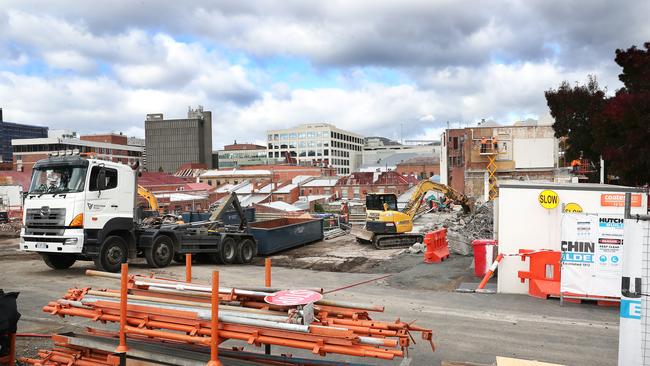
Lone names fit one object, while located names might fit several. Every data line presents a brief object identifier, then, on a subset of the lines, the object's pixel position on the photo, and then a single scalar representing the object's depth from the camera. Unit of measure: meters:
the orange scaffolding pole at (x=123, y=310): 5.85
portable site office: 12.45
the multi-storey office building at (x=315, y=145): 160.12
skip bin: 20.98
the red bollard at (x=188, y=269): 7.92
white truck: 13.83
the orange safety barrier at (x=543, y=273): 12.05
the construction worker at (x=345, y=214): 34.47
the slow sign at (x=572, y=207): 12.53
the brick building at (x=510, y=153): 51.59
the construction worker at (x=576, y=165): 32.00
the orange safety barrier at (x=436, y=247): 17.33
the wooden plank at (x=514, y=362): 5.52
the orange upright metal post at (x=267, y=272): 7.87
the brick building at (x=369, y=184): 78.00
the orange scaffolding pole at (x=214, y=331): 5.43
